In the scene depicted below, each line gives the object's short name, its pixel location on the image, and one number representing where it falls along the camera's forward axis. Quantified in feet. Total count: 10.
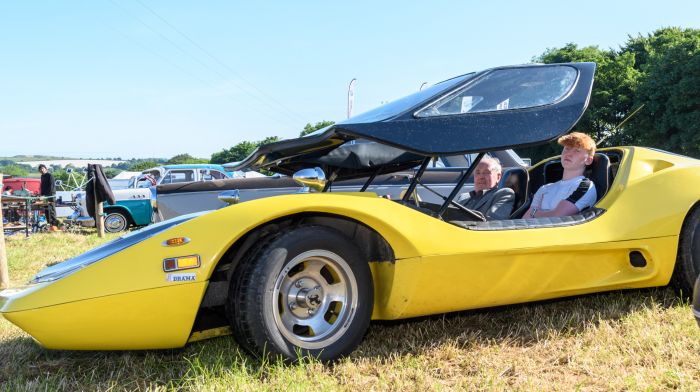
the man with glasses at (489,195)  12.43
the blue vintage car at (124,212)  41.96
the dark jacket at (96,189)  34.94
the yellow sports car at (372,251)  7.36
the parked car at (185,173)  41.16
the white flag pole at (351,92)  50.89
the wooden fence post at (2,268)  15.72
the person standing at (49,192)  42.47
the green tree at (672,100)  87.61
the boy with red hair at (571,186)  11.12
